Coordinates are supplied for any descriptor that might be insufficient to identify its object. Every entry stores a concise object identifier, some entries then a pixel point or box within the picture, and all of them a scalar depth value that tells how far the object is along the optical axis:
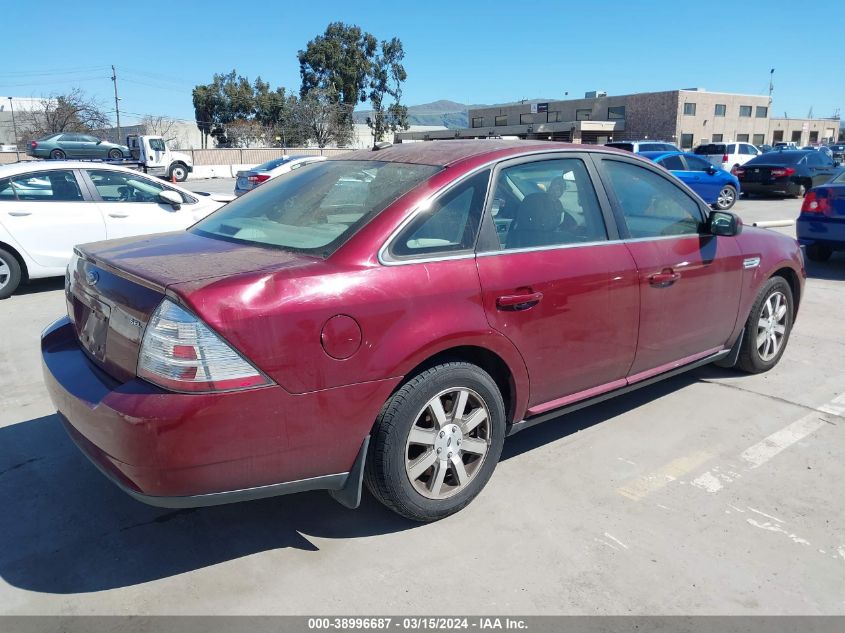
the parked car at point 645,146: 18.61
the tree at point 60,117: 47.94
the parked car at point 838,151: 40.56
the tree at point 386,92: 68.44
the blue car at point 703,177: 17.12
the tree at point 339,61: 65.56
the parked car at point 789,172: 20.05
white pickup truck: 30.47
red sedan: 2.47
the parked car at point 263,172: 16.31
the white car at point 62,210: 7.47
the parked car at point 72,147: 31.67
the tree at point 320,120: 60.16
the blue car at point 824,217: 8.76
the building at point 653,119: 60.38
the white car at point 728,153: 26.53
